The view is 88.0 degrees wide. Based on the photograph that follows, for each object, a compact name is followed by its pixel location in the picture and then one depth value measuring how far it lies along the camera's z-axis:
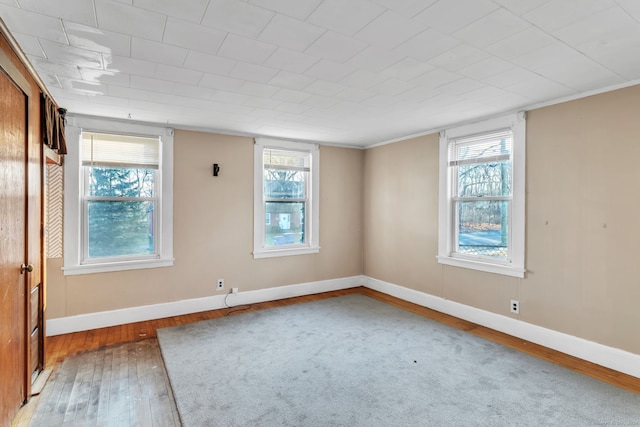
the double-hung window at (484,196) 3.52
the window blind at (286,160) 4.88
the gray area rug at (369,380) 2.19
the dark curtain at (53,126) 2.69
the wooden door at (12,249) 1.88
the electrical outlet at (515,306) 3.52
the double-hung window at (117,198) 3.66
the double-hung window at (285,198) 4.76
